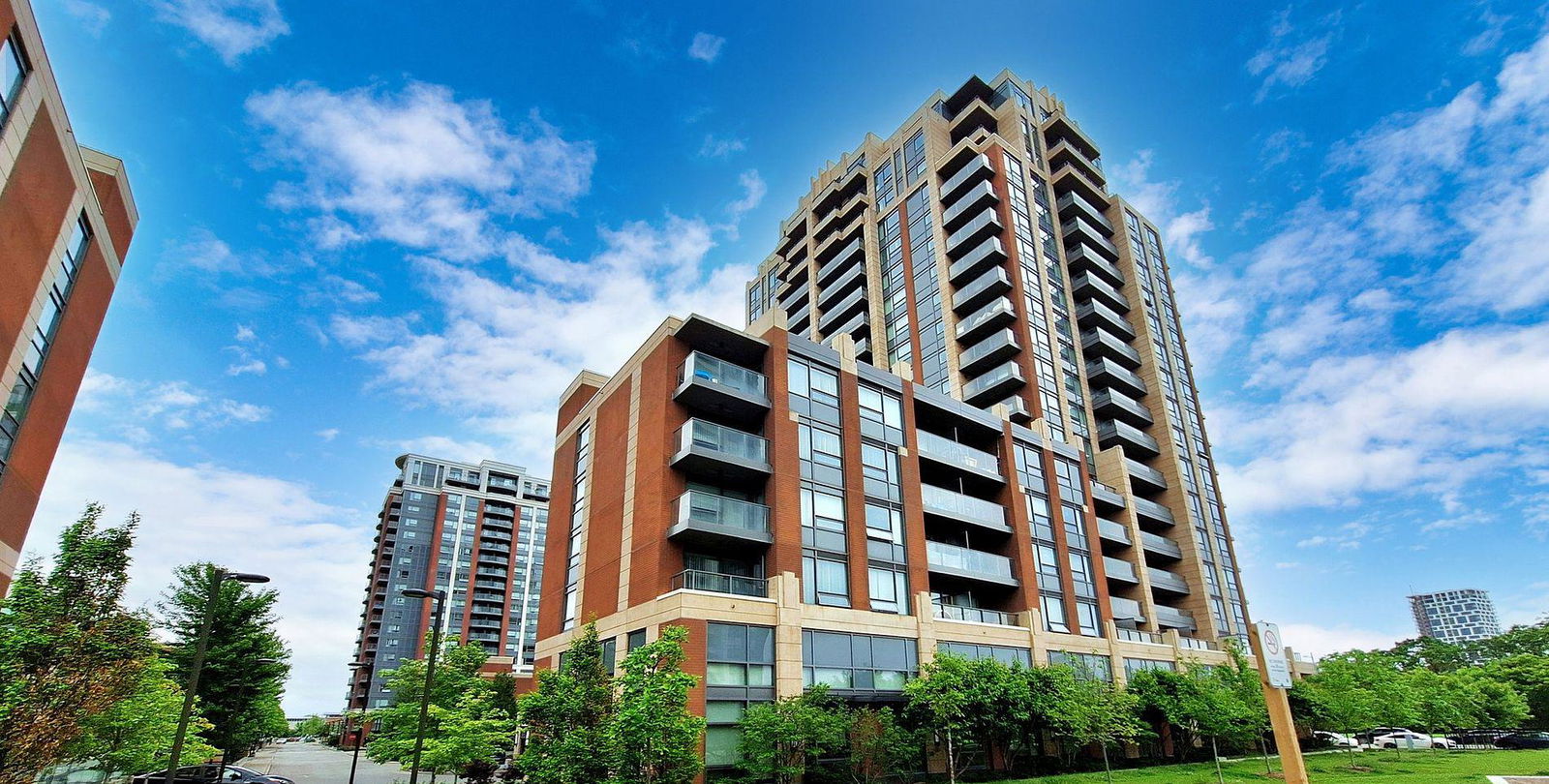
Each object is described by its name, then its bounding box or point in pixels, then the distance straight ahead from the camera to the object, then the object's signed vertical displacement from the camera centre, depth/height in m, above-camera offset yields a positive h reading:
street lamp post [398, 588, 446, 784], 21.63 +1.56
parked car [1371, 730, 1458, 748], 49.81 -1.66
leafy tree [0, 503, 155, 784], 15.95 +1.65
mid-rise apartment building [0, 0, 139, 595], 20.36 +13.18
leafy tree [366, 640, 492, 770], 33.00 +1.54
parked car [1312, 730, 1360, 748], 53.03 -1.63
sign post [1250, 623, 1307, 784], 9.40 +0.29
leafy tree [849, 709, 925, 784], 26.03 -0.84
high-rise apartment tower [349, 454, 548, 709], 112.25 +21.66
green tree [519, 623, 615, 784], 19.97 +0.08
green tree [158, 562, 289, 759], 38.88 +3.68
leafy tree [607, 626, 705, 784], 20.02 -0.04
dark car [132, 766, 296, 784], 30.20 -1.82
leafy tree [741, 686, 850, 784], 24.16 -0.47
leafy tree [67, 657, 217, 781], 22.72 -0.14
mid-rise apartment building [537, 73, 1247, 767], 29.14 +11.63
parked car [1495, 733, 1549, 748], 47.59 -1.59
